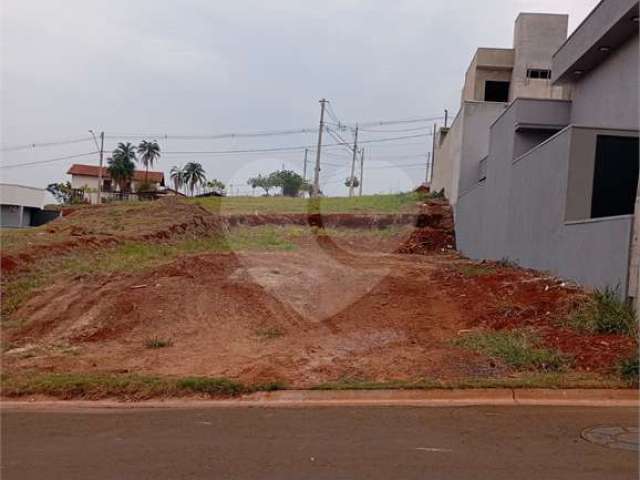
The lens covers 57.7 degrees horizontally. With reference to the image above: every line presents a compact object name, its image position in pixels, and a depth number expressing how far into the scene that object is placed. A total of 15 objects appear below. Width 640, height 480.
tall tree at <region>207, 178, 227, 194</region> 62.07
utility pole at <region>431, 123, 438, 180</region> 37.30
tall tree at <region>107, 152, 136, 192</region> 64.88
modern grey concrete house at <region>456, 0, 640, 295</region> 9.26
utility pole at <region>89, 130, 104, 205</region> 48.47
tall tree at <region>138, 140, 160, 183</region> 73.62
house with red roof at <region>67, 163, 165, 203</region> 68.56
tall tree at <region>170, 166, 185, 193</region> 69.11
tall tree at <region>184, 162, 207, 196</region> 67.06
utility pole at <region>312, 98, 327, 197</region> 37.16
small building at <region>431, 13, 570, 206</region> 24.33
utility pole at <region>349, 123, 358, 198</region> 49.59
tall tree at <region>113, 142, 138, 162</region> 65.56
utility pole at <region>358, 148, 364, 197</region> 55.44
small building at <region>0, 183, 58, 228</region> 50.72
